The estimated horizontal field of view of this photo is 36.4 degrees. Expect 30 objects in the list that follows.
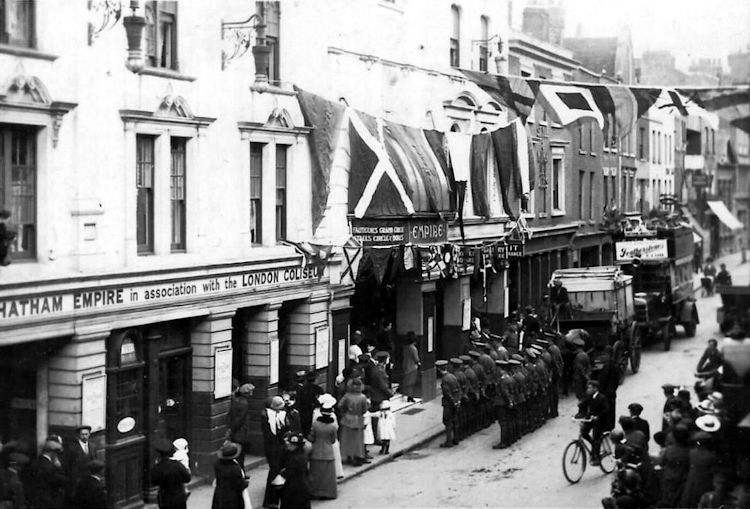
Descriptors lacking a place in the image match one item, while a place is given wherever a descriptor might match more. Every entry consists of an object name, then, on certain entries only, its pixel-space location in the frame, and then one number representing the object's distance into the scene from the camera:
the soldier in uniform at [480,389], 23.89
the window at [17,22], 15.62
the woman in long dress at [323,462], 18.69
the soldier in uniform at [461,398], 23.20
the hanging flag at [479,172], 29.11
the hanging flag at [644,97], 24.52
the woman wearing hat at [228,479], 15.52
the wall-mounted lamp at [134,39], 16.92
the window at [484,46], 35.56
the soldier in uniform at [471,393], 23.45
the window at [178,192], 19.64
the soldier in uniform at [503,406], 22.61
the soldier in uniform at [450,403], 22.77
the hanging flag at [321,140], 23.42
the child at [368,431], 21.48
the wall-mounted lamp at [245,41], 20.55
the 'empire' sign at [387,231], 25.11
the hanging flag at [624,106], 24.75
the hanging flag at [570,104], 25.28
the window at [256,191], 22.14
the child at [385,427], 22.17
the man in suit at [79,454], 15.52
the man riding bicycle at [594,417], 19.77
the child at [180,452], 16.22
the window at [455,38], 33.44
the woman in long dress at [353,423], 20.95
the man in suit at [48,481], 15.29
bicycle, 19.56
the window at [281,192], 23.16
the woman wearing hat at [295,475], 16.53
